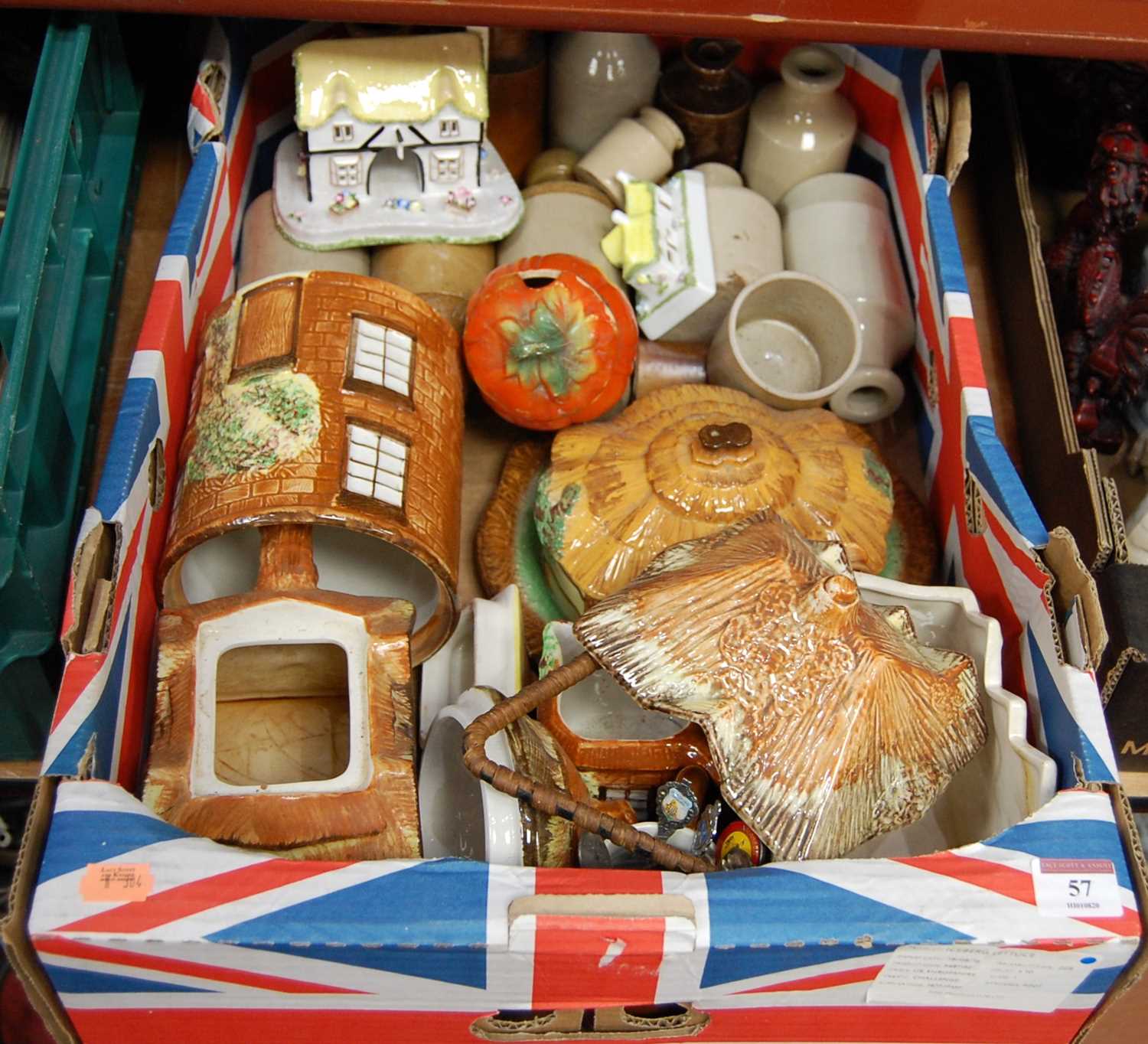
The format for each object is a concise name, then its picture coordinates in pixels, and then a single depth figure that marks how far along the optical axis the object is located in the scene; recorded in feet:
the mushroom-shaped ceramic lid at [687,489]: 4.18
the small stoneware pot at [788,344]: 4.64
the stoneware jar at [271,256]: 4.86
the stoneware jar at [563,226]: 4.95
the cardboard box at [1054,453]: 3.98
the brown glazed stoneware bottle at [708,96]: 5.31
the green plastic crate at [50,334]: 3.87
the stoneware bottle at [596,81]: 5.23
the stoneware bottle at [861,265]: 4.89
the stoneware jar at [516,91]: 5.20
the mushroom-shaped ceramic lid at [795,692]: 3.30
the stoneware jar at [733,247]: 4.90
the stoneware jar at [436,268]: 4.86
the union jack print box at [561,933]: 2.89
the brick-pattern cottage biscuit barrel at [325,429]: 3.65
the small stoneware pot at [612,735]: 3.83
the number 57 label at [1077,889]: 2.99
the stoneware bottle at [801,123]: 5.19
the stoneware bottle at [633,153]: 5.17
